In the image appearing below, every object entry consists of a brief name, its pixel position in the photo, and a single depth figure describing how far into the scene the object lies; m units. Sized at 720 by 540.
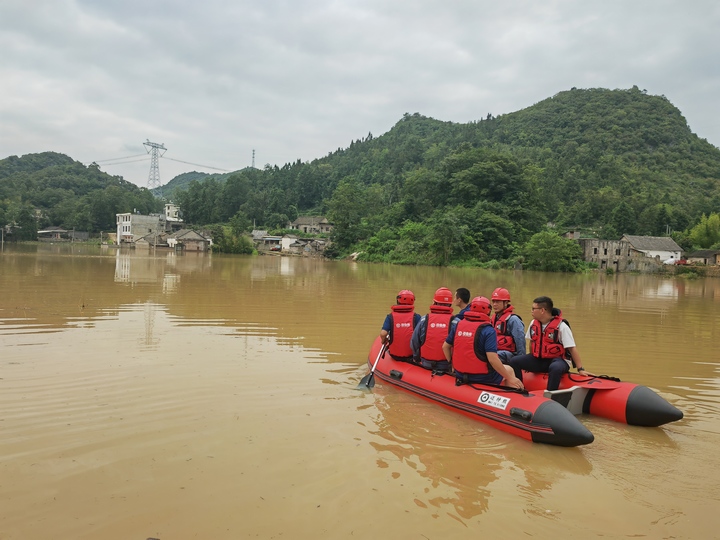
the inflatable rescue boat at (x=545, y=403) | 5.60
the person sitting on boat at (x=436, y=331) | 7.14
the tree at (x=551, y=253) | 47.81
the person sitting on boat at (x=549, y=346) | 6.83
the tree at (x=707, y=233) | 61.03
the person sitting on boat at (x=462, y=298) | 7.74
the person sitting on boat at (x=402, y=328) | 7.94
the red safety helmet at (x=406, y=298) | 7.93
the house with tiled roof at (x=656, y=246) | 56.22
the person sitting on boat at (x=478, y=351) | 6.33
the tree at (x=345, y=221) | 69.19
